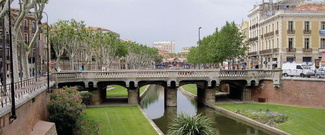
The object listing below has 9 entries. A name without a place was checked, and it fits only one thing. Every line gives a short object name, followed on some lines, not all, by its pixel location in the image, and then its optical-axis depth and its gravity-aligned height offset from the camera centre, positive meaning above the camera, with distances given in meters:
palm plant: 21.58 -4.39
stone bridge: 40.34 -2.01
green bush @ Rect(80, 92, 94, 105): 36.12 -3.80
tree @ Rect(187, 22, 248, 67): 59.74 +3.71
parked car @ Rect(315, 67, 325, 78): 40.00 -1.35
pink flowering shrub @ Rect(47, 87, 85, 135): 23.55 -3.66
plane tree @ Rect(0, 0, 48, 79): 24.32 +3.14
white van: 43.35 -1.07
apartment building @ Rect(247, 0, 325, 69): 57.38 +5.29
